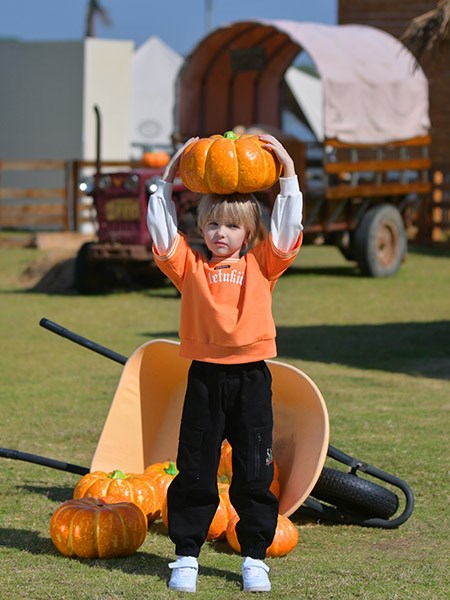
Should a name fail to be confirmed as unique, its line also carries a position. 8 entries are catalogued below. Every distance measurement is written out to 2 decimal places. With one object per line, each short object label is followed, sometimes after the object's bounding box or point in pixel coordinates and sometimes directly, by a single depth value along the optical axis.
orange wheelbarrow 8.94
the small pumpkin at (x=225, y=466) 9.60
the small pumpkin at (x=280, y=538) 8.23
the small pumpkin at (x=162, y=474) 9.12
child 7.55
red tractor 25.61
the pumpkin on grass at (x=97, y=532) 8.05
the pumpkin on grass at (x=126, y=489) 8.94
